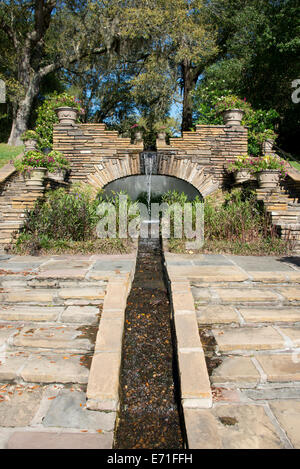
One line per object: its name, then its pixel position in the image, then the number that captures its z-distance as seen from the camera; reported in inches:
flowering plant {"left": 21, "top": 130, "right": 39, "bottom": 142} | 380.5
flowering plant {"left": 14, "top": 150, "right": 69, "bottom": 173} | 265.0
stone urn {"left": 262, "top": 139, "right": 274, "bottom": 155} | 364.8
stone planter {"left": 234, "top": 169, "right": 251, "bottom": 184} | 286.8
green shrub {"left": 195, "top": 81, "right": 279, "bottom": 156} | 345.7
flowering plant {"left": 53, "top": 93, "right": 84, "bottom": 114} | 347.3
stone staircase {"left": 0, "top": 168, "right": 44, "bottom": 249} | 218.4
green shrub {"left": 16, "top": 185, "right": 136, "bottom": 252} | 212.8
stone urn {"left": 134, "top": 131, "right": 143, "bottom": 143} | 336.9
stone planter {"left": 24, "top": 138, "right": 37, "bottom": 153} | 397.4
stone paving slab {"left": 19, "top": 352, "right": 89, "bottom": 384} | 93.6
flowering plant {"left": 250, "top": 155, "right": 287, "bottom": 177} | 272.5
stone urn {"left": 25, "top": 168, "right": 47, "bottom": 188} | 251.6
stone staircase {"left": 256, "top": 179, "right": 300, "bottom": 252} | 218.7
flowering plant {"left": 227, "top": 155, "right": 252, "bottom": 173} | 287.2
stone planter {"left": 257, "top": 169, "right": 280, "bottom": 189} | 255.1
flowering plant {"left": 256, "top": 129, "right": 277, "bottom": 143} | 361.1
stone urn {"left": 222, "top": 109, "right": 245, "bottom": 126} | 311.7
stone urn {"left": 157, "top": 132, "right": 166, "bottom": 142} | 324.2
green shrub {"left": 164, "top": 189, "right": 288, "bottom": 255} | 212.7
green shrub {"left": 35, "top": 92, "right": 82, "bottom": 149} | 349.4
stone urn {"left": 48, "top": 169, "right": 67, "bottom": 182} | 282.4
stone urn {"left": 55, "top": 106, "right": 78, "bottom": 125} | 307.9
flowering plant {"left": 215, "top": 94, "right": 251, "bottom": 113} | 340.2
